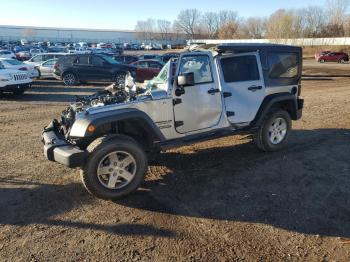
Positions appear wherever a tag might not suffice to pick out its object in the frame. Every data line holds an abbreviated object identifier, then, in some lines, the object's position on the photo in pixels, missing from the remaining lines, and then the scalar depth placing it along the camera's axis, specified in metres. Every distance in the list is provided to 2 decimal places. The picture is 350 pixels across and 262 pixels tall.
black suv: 18.31
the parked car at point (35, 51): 40.32
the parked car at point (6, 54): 31.43
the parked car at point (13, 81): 14.14
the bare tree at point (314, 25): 81.72
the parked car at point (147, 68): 18.83
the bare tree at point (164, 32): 137.29
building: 127.86
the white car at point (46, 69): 20.86
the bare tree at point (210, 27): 139.68
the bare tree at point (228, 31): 115.25
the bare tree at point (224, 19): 142.75
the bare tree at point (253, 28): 117.69
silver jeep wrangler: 5.04
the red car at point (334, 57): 41.94
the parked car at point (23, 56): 33.00
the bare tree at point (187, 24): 142.50
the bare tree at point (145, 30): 142.88
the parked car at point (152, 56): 22.26
